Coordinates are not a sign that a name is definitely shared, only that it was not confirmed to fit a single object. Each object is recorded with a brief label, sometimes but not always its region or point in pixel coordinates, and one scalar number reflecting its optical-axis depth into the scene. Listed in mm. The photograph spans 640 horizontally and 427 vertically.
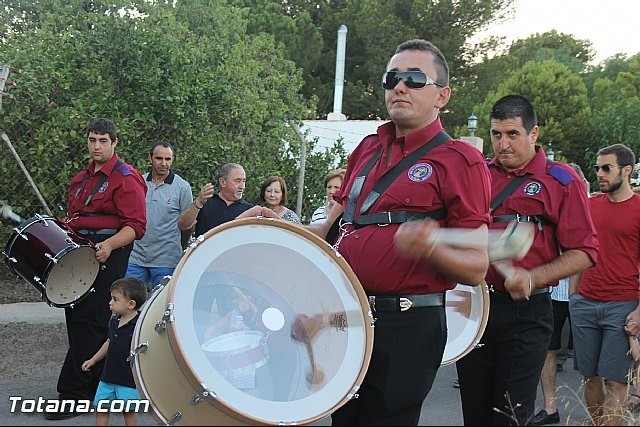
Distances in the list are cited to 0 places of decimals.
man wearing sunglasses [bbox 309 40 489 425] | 3082
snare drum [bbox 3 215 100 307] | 5793
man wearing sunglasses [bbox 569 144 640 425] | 6082
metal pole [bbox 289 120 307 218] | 11258
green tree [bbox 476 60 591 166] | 40375
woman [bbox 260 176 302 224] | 8008
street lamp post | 19875
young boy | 5246
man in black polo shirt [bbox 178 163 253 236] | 7633
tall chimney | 34281
